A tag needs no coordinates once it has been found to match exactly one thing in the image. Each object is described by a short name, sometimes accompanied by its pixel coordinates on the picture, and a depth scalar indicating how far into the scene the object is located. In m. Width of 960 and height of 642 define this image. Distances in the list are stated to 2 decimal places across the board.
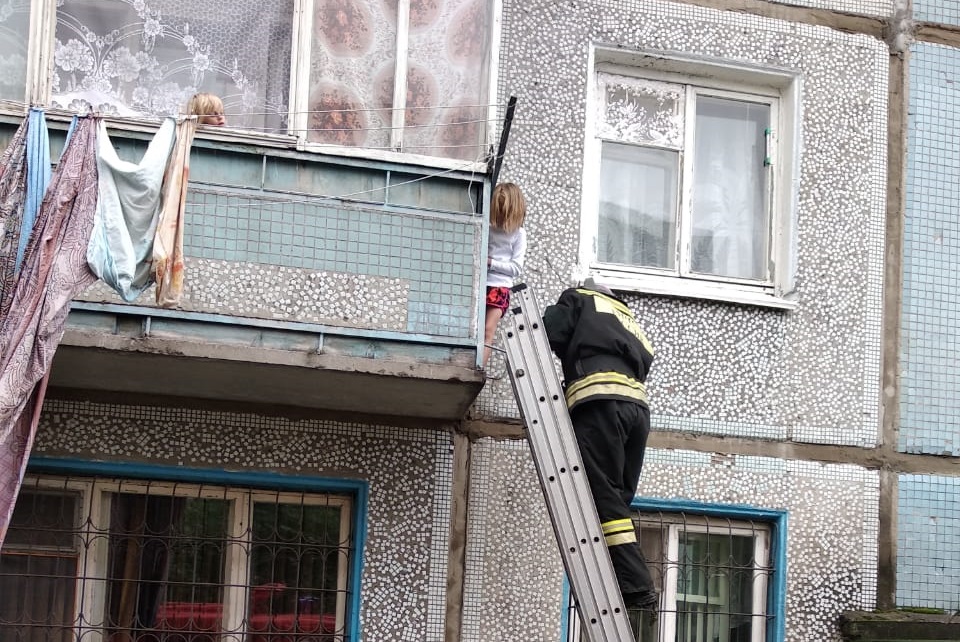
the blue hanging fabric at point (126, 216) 9.42
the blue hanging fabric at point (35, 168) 9.55
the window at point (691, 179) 12.94
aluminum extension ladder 9.31
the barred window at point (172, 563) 11.26
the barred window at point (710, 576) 12.38
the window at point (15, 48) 10.58
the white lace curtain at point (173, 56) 10.75
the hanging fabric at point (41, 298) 9.11
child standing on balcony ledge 11.12
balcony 10.39
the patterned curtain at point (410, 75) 10.97
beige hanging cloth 9.50
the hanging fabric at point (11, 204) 9.46
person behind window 10.59
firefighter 9.64
